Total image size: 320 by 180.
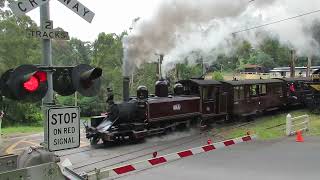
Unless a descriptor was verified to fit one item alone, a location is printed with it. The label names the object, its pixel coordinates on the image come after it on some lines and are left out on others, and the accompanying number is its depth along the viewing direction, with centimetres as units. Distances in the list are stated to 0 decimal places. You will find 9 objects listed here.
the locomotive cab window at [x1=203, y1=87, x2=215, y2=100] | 2140
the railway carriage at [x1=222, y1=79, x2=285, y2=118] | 2295
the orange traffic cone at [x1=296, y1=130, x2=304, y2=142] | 1506
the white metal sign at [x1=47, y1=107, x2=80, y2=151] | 521
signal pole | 536
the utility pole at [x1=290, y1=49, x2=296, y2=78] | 3966
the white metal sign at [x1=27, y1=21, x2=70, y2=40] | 560
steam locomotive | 1777
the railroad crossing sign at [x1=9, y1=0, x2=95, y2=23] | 522
